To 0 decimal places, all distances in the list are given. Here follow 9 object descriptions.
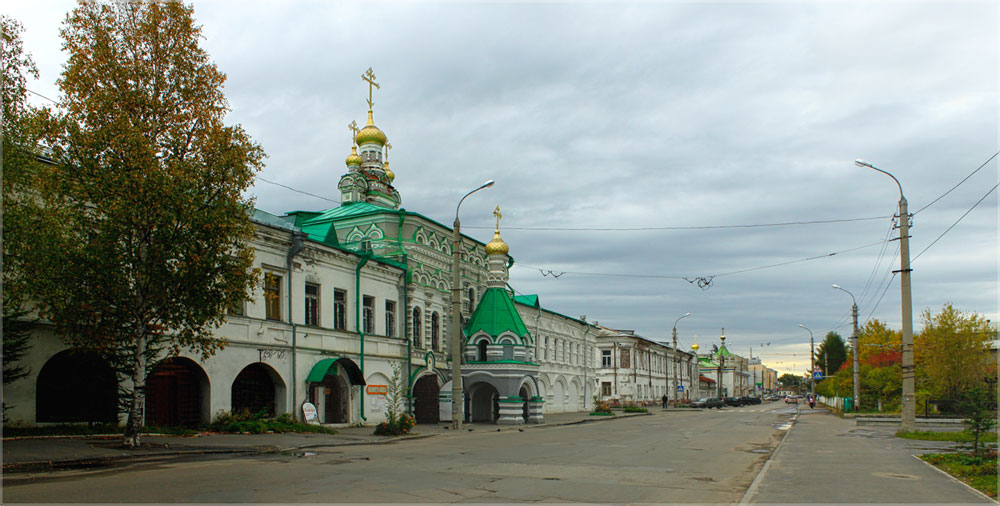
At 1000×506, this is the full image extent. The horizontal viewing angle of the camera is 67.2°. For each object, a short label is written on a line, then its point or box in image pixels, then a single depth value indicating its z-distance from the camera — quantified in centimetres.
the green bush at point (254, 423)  2105
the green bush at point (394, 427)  2397
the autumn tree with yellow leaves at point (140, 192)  1522
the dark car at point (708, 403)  7044
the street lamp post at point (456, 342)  2697
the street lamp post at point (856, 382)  4259
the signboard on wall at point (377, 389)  2928
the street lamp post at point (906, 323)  2339
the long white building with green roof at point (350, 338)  1817
